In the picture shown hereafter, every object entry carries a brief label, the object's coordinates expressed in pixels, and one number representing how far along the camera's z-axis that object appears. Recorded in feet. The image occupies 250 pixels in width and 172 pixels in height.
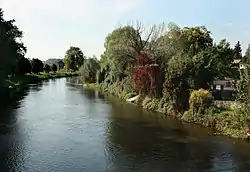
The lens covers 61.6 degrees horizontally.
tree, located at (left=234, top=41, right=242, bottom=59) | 216.77
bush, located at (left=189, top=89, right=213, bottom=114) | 59.91
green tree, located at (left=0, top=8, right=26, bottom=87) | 93.96
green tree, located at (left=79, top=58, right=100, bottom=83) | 161.34
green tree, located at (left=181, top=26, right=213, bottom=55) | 110.24
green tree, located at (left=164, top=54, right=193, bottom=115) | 66.13
